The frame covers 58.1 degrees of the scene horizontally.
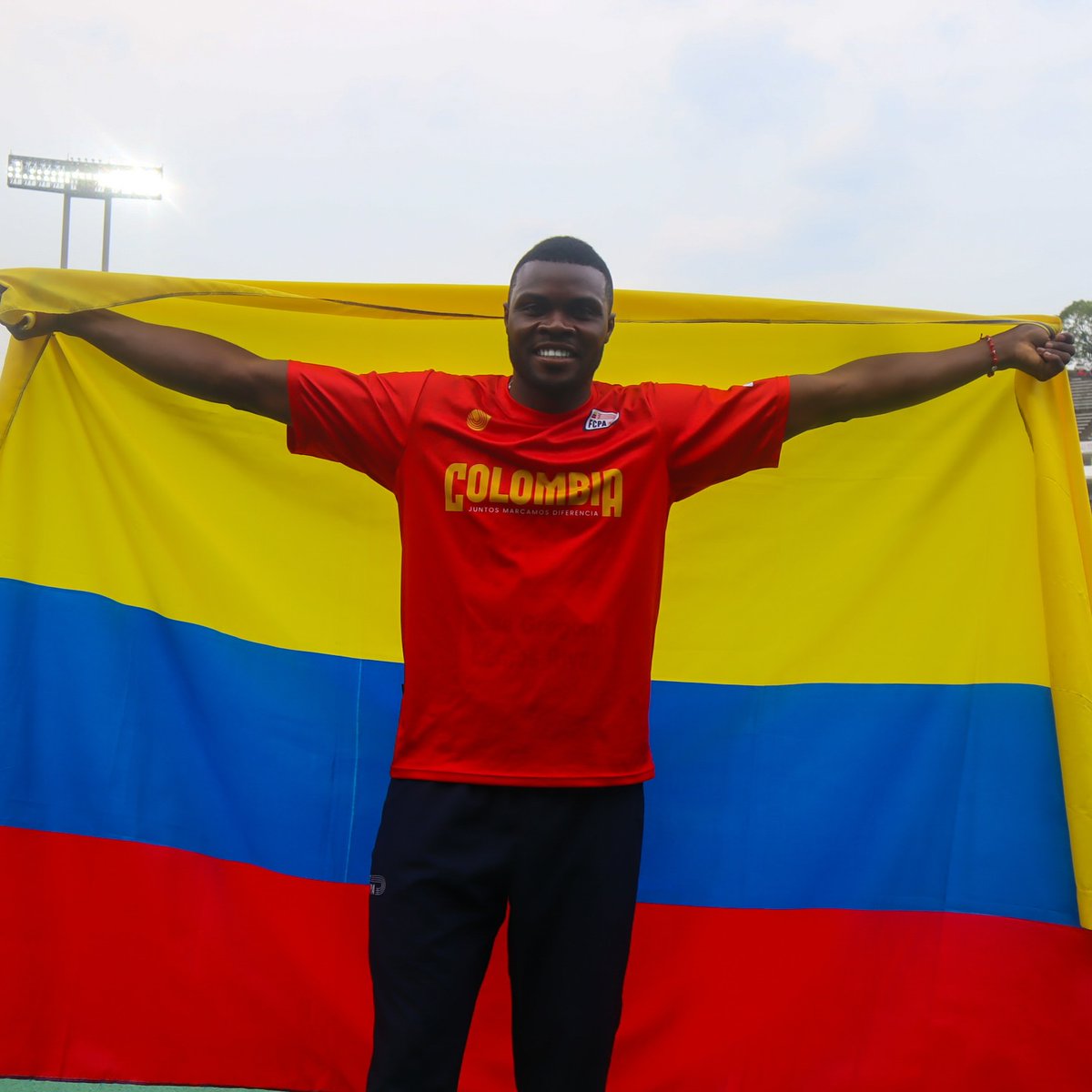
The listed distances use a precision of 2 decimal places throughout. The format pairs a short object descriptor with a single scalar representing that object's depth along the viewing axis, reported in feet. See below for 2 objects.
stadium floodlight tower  93.50
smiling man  5.72
